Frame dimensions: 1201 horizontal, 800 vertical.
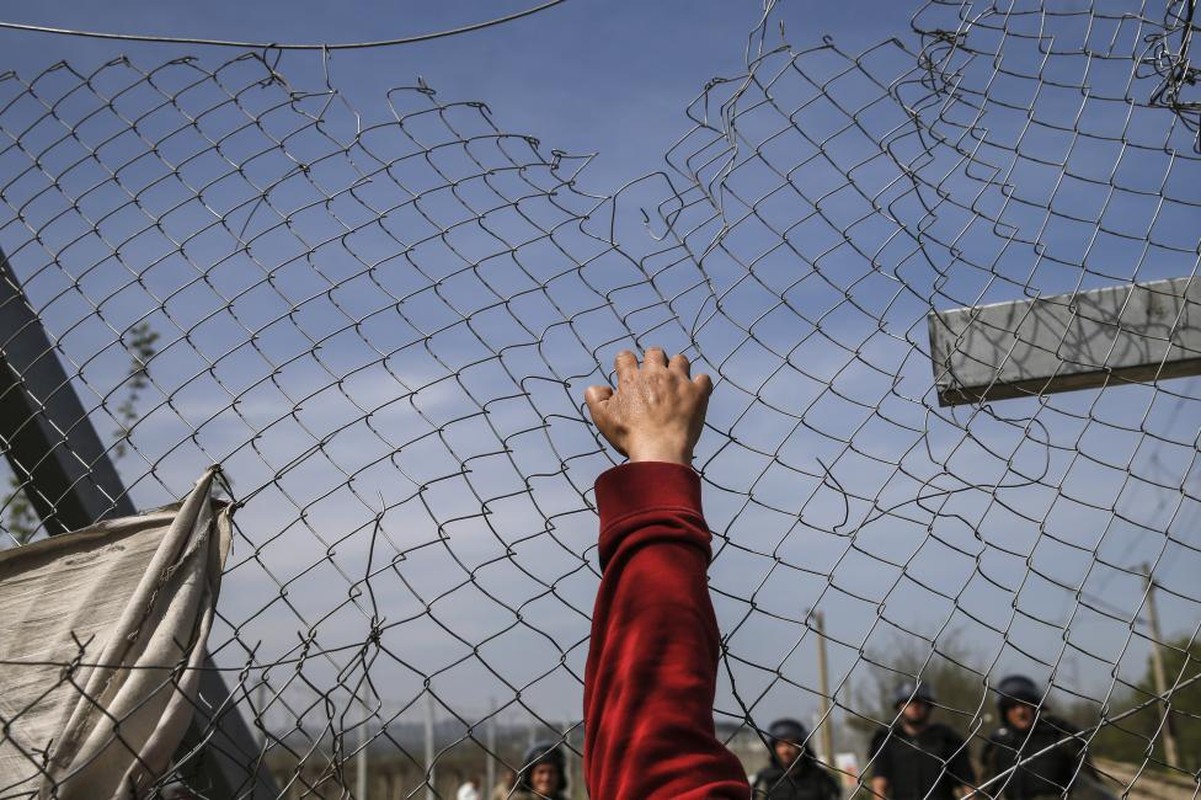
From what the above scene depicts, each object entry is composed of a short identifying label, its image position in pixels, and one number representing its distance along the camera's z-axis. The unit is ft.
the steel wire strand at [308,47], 7.93
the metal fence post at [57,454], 7.49
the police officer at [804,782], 21.91
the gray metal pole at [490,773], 54.42
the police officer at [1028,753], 17.02
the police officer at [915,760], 19.76
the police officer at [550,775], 18.45
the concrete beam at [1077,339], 8.16
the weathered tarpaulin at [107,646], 6.23
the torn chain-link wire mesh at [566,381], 6.75
